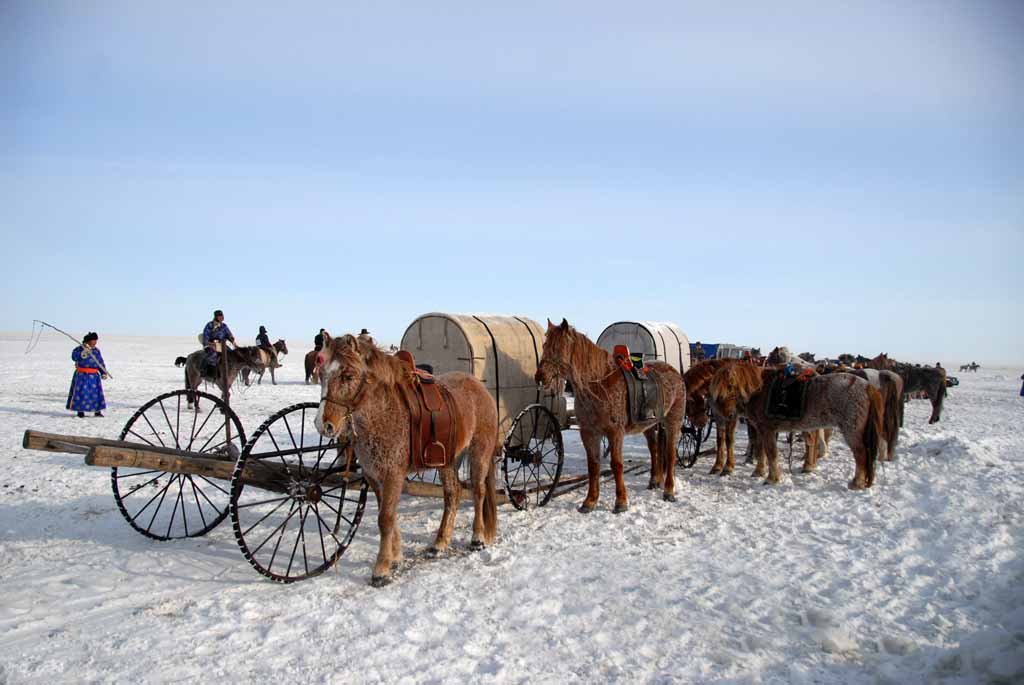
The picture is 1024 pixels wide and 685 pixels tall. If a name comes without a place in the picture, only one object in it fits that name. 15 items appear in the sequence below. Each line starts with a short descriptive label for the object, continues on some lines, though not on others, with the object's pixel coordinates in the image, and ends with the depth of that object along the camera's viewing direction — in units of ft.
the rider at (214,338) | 53.78
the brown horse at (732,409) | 31.96
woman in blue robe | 48.98
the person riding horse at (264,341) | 79.39
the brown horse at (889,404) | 32.58
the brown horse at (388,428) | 15.35
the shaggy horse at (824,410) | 29.60
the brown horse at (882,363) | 62.28
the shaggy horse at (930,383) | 64.13
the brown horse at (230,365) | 57.47
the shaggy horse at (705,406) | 32.48
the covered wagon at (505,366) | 25.63
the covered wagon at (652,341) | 39.40
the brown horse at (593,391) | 25.13
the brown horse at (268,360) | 70.03
